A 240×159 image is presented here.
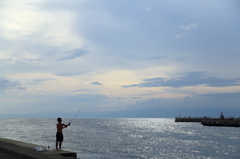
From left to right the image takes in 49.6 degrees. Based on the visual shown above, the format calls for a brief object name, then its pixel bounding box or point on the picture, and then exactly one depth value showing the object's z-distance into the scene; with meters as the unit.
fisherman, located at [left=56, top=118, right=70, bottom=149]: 13.09
